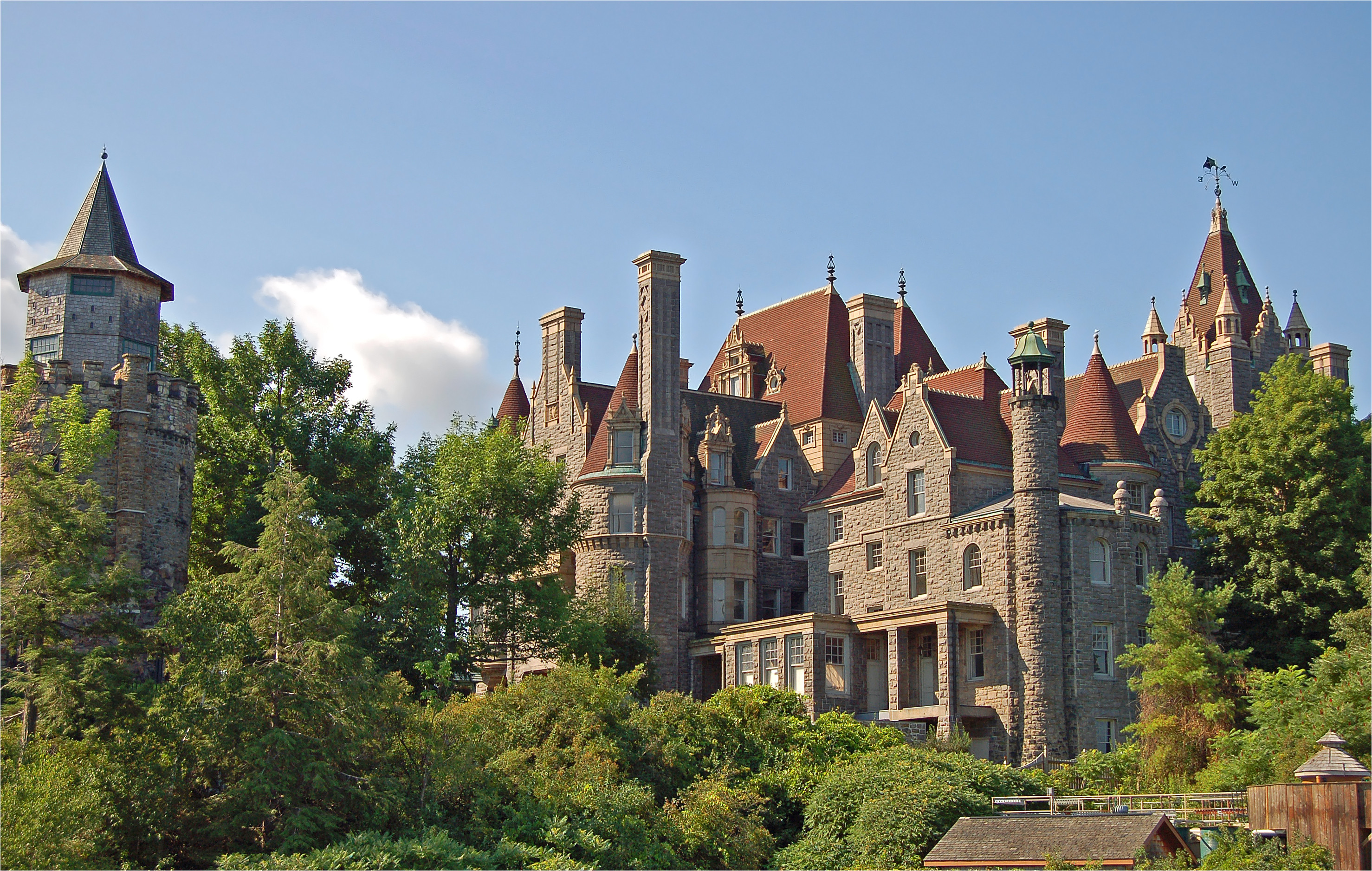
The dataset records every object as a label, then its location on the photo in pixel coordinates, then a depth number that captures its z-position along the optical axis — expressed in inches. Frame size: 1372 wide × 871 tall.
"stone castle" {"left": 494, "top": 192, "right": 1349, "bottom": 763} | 2153.1
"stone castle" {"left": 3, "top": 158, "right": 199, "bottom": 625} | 1919.3
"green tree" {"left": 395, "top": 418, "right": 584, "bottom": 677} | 2185.0
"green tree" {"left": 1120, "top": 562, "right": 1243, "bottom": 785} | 1909.4
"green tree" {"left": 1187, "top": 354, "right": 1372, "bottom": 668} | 2150.6
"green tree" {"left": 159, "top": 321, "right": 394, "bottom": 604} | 2290.8
